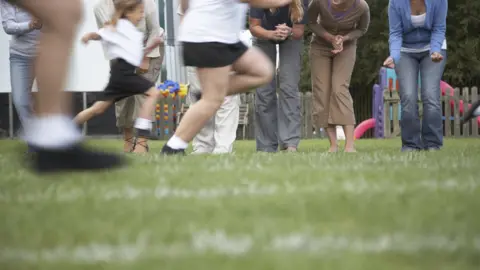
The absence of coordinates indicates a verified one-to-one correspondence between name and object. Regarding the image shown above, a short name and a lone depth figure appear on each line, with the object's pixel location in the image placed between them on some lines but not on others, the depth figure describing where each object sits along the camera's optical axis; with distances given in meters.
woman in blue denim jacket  18.70
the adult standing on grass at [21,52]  18.39
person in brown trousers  19.04
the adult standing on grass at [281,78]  19.05
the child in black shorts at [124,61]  16.61
